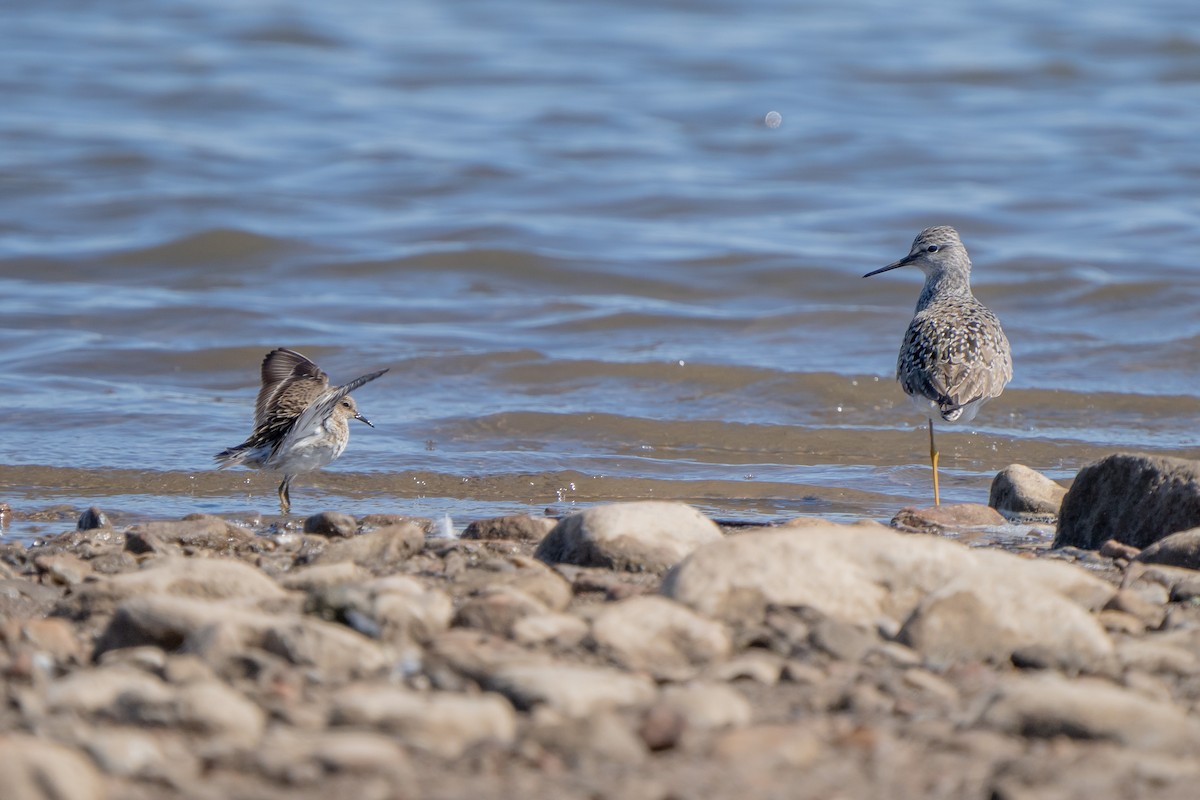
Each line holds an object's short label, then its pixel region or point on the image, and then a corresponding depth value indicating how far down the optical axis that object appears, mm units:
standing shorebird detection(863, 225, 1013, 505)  16141
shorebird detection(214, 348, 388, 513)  14406
